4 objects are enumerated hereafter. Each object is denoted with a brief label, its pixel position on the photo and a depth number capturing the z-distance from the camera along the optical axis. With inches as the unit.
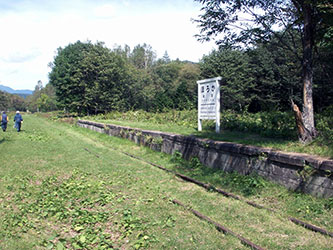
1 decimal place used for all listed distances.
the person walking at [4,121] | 777.2
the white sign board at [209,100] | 423.2
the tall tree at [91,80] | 1485.0
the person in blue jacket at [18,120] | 775.1
